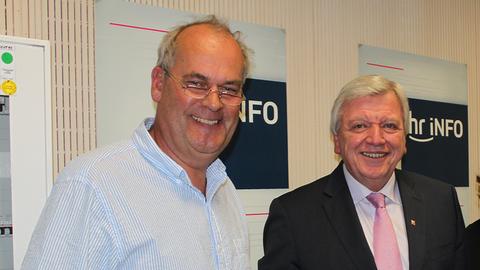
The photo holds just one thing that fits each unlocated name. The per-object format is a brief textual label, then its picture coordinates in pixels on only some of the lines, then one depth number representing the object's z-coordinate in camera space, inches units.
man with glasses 44.1
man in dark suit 73.7
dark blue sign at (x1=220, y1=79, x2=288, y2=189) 92.3
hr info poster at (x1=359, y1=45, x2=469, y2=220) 119.0
